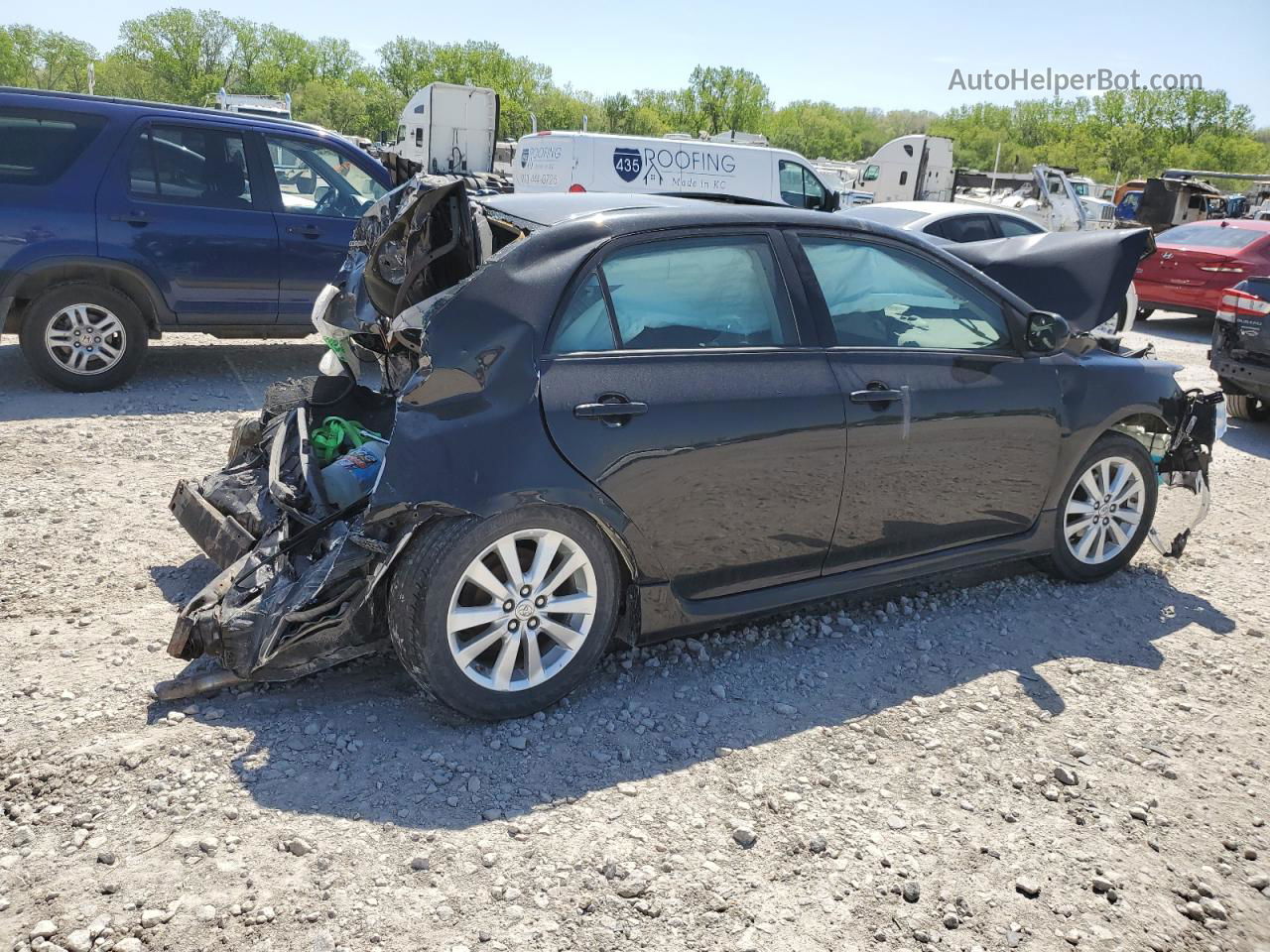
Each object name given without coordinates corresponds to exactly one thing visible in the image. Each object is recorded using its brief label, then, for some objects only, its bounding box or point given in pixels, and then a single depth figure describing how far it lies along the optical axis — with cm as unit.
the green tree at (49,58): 8312
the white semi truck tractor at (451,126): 2344
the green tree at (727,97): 8569
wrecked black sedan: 322
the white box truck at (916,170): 2652
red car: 1292
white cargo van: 1673
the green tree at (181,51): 8056
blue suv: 688
